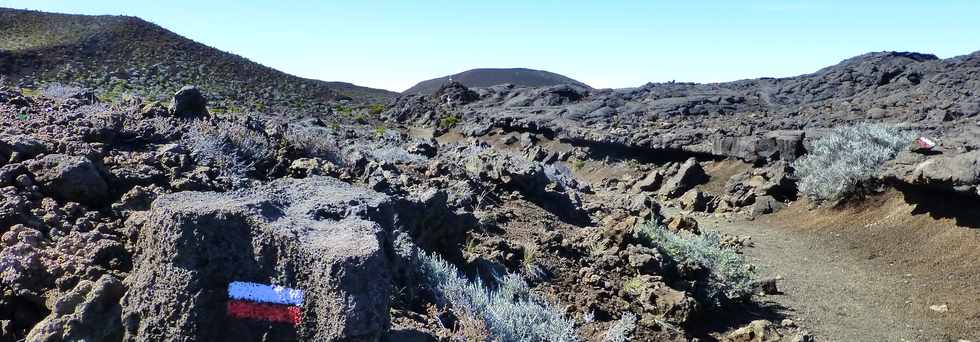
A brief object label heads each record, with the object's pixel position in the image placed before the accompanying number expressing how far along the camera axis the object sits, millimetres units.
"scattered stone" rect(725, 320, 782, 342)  4836
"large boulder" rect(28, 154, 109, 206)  3572
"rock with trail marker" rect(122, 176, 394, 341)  2506
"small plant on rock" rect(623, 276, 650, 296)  5309
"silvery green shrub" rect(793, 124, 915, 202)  9398
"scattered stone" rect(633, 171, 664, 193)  14044
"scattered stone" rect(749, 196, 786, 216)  10633
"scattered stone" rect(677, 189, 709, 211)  11695
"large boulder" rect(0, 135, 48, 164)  3870
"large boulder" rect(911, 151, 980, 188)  7031
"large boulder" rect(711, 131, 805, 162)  12578
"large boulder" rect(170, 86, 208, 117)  6242
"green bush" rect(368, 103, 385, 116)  43650
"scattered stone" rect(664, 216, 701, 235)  8203
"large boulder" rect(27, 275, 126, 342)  2582
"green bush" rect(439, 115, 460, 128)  31350
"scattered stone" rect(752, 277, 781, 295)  6461
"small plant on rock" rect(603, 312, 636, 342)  4270
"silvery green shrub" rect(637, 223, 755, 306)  5864
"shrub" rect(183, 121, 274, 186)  4637
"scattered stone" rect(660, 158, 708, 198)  13180
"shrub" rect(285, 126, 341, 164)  6312
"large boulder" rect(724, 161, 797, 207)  11031
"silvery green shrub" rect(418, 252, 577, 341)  3811
